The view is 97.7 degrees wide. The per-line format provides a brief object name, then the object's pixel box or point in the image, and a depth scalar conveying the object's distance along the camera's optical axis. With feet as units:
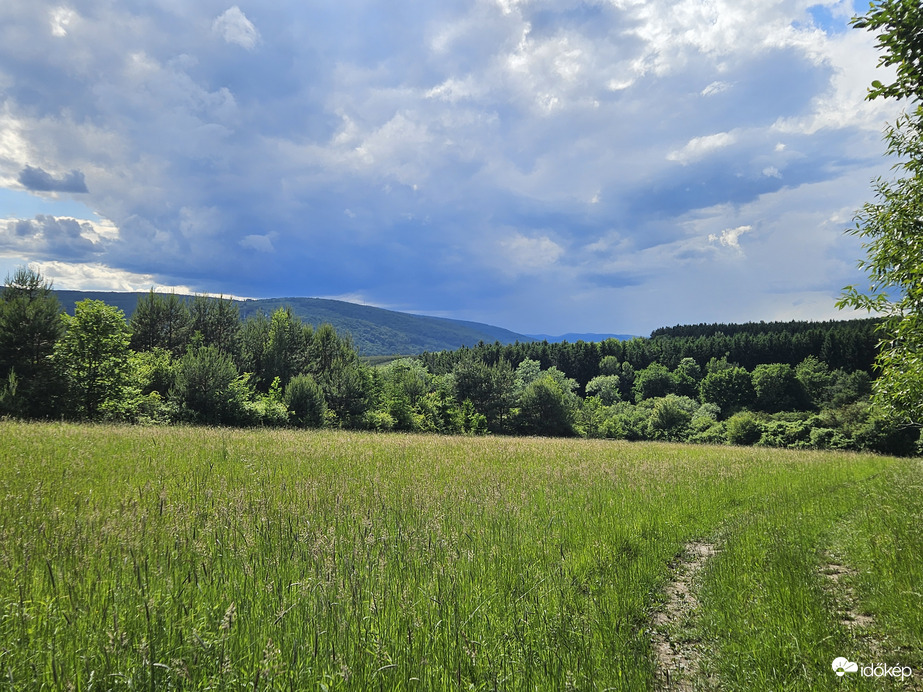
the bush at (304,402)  134.92
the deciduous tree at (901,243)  17.49
